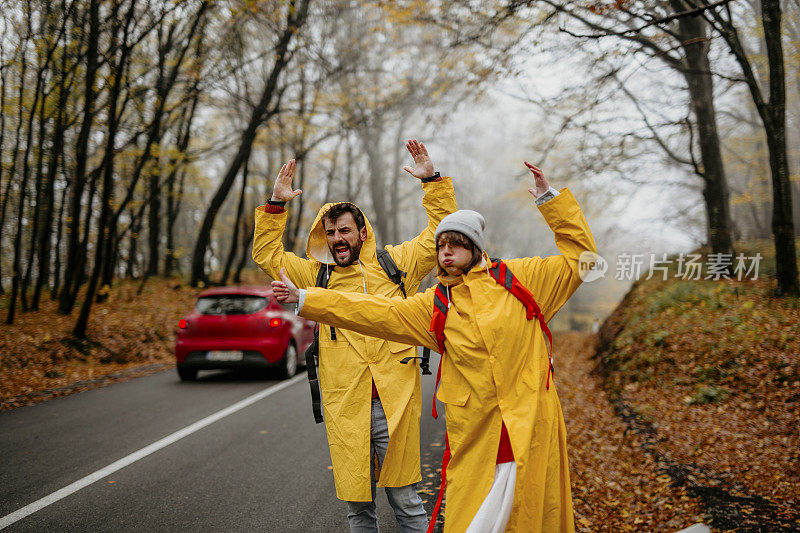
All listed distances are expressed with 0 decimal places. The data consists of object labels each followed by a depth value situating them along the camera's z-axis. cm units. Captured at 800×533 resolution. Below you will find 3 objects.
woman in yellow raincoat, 238
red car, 990
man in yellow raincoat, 298
